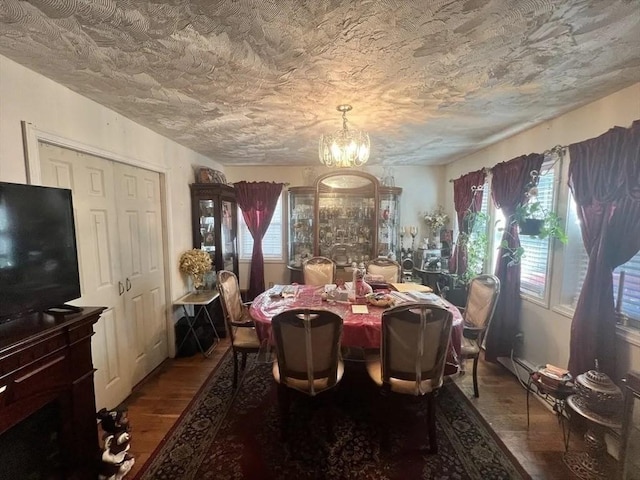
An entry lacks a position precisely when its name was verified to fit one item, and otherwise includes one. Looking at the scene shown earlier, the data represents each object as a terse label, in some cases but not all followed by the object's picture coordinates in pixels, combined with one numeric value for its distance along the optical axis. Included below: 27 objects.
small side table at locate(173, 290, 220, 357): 3.19
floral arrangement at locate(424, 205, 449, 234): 4.55
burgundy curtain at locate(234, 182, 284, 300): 4.62
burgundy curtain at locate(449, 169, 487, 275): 3.63
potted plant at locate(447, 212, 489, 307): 3.42
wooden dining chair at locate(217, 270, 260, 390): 2.61
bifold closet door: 2.09
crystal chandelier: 2.34
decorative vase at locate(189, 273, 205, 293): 3.41
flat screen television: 1.32
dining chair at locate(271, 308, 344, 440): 1.83
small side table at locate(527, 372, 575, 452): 1.87
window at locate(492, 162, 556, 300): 2.61
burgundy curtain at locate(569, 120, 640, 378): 1.79
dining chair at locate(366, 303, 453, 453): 1.82
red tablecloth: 2.11
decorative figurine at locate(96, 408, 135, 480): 1.64
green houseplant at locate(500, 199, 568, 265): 2.37
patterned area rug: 1.77
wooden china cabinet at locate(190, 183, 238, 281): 3.69
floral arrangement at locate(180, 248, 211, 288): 3.32
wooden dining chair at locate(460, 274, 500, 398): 2.50
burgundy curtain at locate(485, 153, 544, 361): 2.80
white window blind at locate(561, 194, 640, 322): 2.38
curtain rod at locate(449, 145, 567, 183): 2.41
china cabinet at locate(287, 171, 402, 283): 4.60
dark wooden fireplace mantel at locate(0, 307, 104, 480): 1.21
